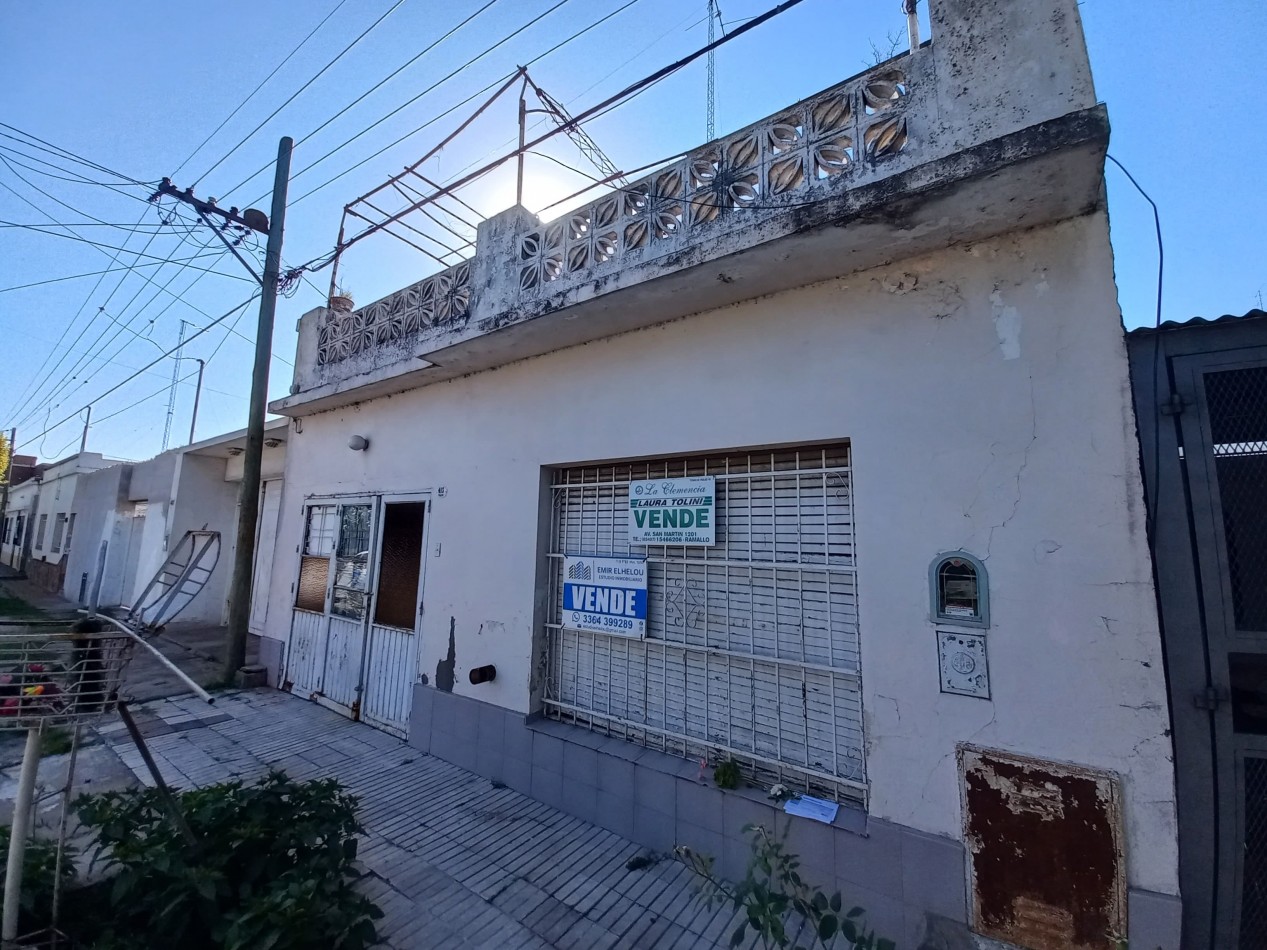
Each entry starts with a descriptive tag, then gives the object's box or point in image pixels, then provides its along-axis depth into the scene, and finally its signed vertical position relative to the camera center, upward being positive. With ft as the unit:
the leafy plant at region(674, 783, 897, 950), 6.36 -5.11
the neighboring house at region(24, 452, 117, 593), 52.80 +1.79
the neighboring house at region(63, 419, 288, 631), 29.53 +1.72
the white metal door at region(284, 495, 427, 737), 18.53 -2.47
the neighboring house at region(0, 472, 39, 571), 68.54 +1.83
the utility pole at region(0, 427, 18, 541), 82.76 +6.49
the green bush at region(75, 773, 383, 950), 7.47 -5.11
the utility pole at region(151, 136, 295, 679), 22.52 +6.84
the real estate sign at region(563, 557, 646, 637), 13.23 -1.18
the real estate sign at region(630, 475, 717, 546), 12.41 +0.96
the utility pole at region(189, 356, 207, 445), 73.01 +19.59
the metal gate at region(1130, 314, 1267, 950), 7.38 -0.40
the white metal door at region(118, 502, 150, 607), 40.32 -0.41
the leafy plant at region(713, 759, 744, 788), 10.87 -4.56
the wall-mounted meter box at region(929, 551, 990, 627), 8.70 -0.53
